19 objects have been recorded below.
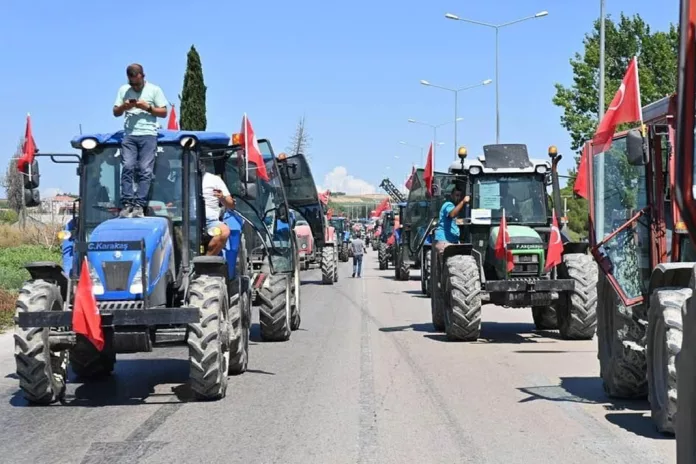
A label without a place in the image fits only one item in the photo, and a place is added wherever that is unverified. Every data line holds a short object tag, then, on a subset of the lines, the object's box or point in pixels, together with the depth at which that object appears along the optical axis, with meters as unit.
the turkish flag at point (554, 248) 14.40
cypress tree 42.22
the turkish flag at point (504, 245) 14.84
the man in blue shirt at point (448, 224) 15.99
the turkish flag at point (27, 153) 10.40
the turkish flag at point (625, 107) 8.66
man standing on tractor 10.52
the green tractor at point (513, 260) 14.51
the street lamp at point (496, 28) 36.47
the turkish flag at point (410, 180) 32.19
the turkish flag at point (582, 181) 9.84
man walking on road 34.75
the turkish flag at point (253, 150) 12.03
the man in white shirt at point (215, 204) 11.11
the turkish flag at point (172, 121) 15.62
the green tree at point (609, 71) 43.12
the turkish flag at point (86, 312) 8.99
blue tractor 9.34
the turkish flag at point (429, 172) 17.21
